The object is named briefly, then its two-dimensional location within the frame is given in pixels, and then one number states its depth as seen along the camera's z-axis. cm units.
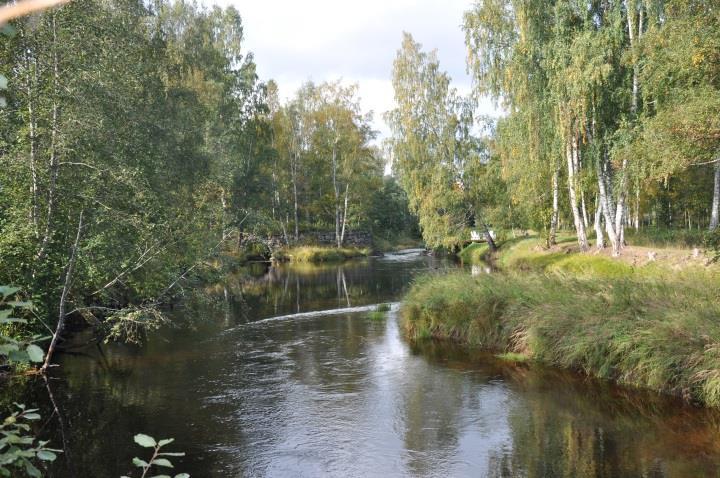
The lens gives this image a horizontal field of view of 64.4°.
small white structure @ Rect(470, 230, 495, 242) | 5025
